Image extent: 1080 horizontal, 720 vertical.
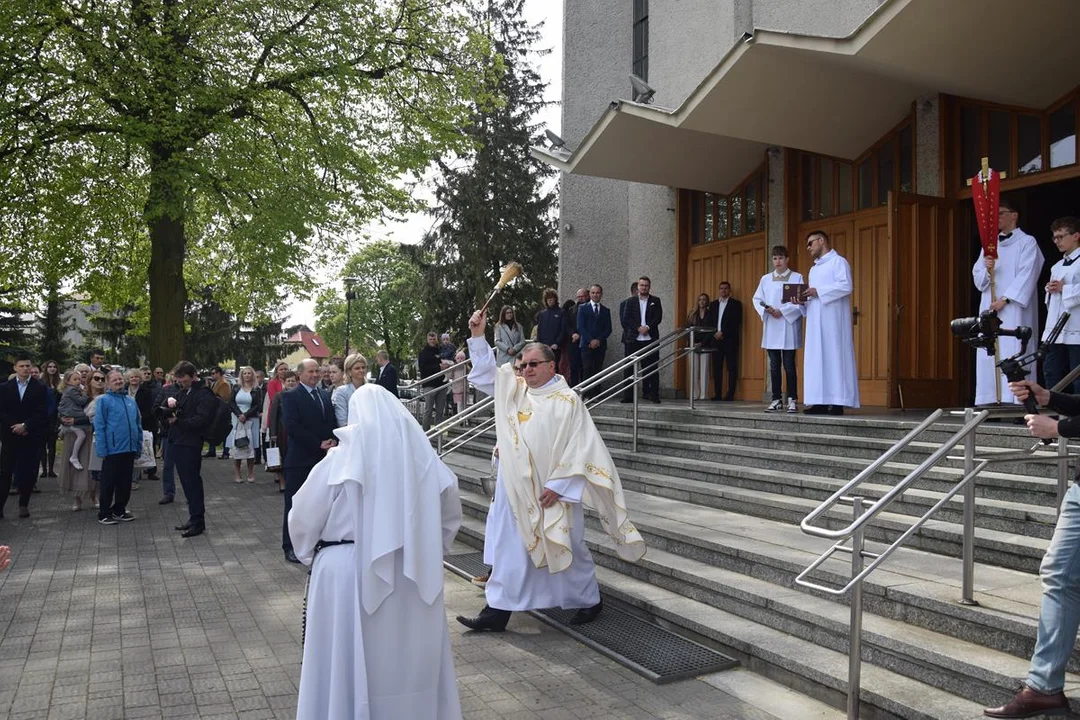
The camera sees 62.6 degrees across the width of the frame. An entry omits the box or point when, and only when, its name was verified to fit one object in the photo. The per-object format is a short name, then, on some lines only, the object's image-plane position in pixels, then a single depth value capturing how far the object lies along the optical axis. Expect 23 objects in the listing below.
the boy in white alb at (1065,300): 7.16
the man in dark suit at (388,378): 14.13
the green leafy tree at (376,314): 55.44
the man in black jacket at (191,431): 9.80
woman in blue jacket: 10.55
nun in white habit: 3.64
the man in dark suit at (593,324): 13.96
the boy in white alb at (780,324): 10.38
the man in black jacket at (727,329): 13.14
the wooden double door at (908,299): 10.06
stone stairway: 4.50
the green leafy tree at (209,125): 14.05
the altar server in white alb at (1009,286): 8.30
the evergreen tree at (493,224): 31.02
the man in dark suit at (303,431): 8.44
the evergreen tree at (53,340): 39.25
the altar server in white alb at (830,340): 9.66
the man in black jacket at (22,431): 10.72
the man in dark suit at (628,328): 13.12
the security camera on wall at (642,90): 13.29
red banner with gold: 7.06
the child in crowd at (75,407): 12.13
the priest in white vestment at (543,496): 6.09
